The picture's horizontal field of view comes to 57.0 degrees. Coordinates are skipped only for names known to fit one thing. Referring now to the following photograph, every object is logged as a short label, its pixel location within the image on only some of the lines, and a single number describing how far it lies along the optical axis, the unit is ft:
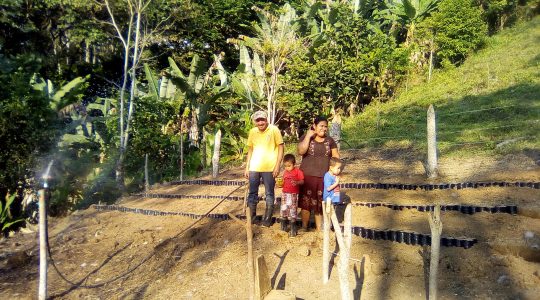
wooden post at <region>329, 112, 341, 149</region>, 25.90
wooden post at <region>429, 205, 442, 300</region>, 12.69
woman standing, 17.02
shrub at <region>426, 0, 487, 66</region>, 51.89
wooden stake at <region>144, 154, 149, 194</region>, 34.82
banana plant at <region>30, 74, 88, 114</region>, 37.14
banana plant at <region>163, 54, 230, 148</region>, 42.01
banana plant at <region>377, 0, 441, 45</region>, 54.03
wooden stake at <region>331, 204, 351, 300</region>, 12.56
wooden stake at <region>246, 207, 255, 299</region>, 13.61
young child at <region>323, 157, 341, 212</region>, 16.35
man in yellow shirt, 18.42
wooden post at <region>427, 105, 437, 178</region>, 22.49
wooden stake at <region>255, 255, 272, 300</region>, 13.75
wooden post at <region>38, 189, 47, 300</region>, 16.15
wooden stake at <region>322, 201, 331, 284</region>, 14.62
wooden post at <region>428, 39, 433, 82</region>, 53.82
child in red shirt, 17.52
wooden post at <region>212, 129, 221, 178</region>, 33.33
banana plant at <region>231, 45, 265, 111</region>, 43.73
